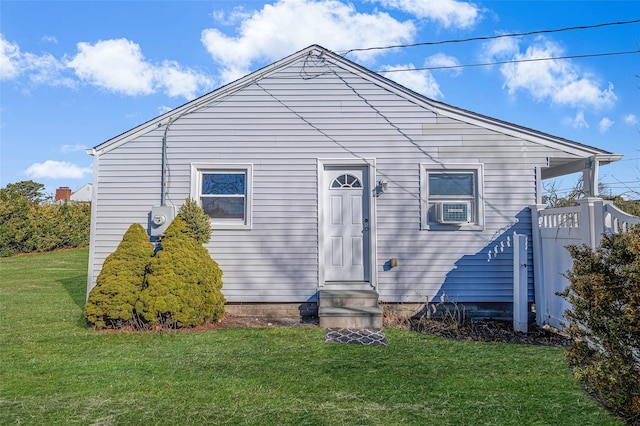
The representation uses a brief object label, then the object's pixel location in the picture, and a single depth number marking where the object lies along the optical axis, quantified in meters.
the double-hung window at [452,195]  5.85
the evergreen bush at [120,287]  4.86
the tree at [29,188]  21.06
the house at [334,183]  5.90
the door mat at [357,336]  4.44
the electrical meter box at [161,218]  5.73
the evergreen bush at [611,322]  2.07
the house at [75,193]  32.38
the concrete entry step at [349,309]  5.10
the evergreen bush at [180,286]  4.86
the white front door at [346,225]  6.05
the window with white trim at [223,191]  6.06
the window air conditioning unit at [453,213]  5.80
